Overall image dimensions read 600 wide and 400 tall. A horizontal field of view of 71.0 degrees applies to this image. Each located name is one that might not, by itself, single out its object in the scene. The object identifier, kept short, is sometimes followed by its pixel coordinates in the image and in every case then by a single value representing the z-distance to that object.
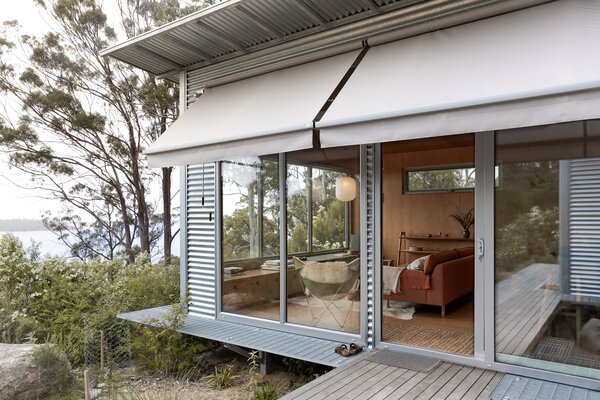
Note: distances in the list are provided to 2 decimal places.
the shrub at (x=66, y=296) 7.04
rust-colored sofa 6.65
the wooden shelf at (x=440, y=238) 10.13
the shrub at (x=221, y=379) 5.70
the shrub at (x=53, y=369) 5.40
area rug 4.92
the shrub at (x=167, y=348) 6.17
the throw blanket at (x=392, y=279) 6.85
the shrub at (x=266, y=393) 4.82
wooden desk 5.99
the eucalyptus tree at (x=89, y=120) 14.07
